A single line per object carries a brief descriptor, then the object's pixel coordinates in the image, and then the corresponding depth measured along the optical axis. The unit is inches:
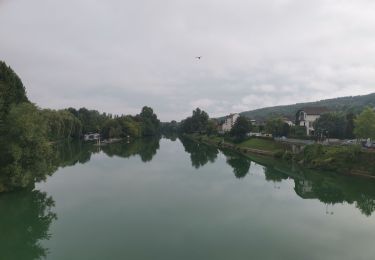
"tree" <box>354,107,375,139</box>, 1758.1
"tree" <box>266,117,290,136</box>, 2945.1
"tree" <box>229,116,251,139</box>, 3132.4
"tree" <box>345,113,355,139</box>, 2327.8
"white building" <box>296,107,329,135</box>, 3123.8
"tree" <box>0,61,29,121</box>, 1323.8
